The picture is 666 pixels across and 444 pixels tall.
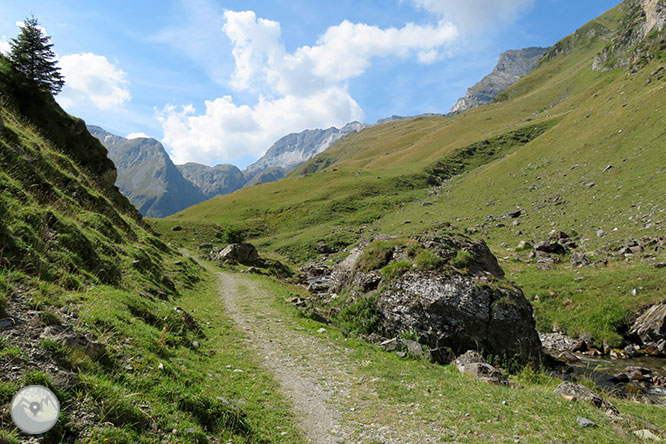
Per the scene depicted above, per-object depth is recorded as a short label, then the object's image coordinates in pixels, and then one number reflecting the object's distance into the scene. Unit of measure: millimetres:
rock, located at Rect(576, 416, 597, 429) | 8086
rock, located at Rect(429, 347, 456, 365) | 14170
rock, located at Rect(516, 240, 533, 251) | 36250
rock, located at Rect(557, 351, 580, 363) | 18891
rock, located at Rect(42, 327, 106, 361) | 6656
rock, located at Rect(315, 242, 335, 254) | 54234
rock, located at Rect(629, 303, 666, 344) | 19234
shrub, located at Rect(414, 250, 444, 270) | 17797
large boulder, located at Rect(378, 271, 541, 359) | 15414
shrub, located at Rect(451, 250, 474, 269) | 18283
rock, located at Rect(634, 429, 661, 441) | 8030
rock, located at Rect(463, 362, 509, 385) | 11633
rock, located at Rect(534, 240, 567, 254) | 32750
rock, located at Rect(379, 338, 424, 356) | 14403
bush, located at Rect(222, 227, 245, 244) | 57122
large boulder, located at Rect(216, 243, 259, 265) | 48156
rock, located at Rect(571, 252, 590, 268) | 28734
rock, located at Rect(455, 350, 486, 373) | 13291
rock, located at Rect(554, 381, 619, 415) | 9859
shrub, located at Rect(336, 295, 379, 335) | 17734
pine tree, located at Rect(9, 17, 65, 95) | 35469
